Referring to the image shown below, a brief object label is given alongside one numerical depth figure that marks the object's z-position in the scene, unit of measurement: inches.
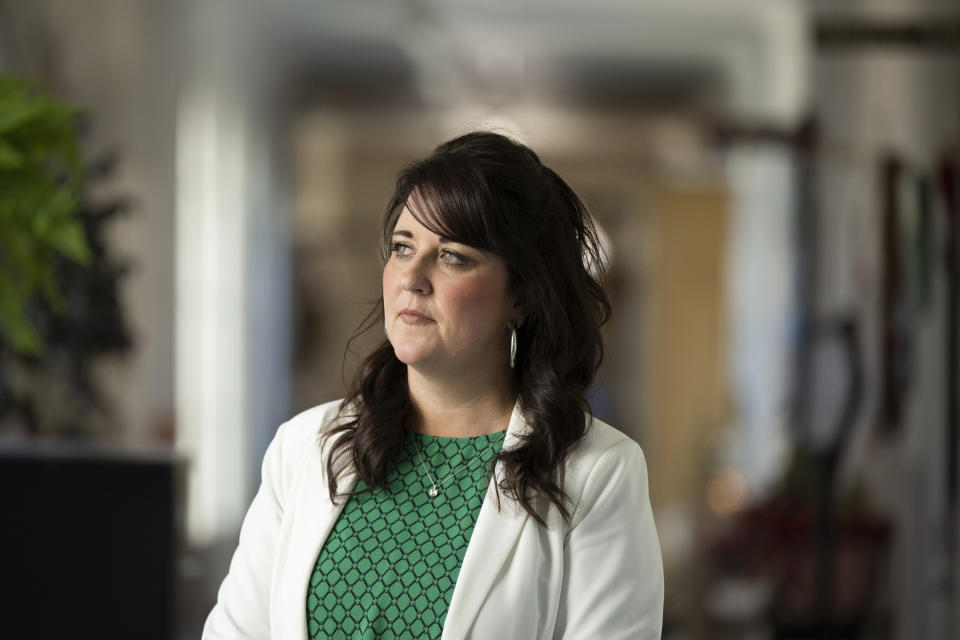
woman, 149.9
